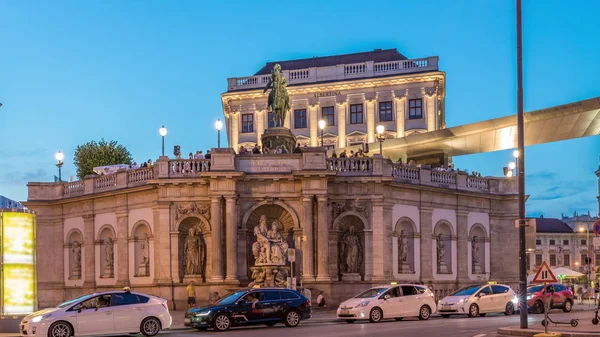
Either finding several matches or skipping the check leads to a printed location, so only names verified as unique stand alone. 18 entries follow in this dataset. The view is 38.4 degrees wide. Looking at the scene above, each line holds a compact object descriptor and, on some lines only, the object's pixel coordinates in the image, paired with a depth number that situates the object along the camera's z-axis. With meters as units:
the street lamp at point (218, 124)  45.73
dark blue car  29.81
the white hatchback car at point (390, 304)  33.09
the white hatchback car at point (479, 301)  36.72
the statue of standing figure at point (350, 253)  44.69
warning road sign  23.50
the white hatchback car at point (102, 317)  25.39
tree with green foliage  72.25
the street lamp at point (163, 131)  44.97
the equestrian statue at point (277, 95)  49.09
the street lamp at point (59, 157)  49.31
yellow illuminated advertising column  28.52
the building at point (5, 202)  87.76
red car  40.72
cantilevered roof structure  52.12
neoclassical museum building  43.03
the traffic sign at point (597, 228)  24.63
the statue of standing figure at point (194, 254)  44.09
